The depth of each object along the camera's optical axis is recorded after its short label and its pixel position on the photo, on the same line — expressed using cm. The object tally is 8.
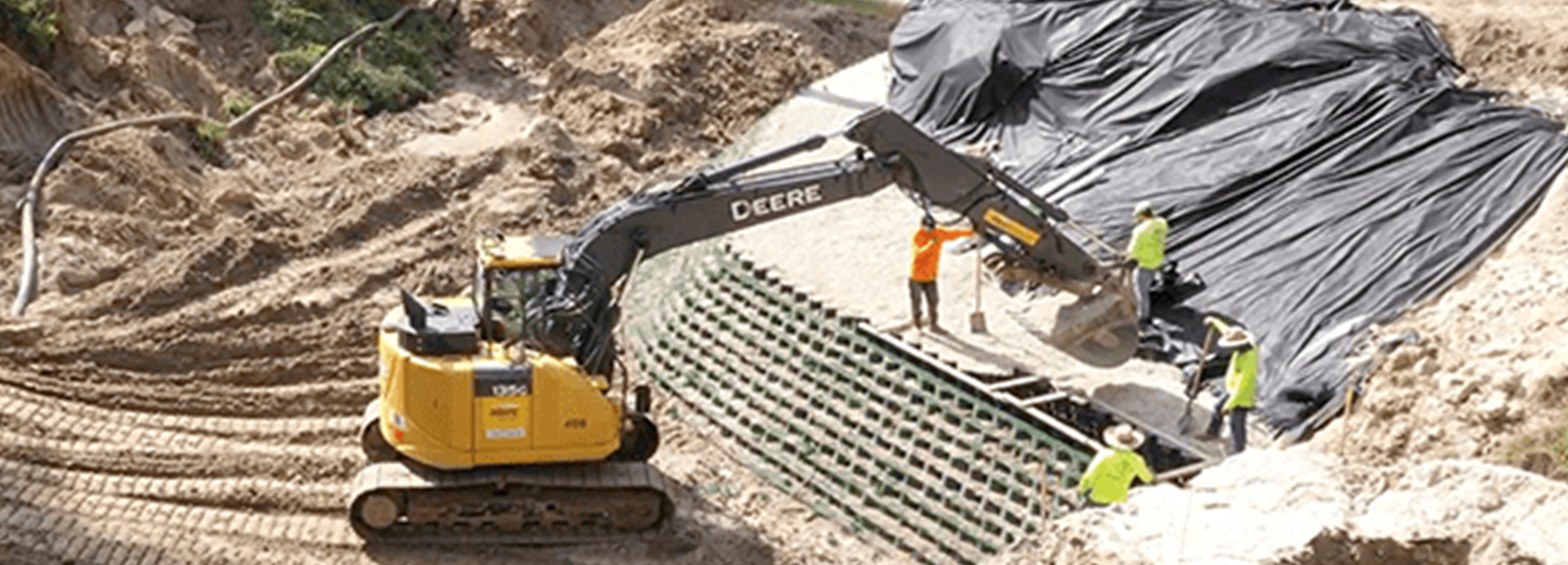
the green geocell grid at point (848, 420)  1475
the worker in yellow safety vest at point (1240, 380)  1421
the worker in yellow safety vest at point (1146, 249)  1641
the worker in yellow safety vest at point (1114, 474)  1213
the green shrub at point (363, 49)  2384
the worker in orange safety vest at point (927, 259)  1633
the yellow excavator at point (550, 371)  1397
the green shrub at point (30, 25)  2112
